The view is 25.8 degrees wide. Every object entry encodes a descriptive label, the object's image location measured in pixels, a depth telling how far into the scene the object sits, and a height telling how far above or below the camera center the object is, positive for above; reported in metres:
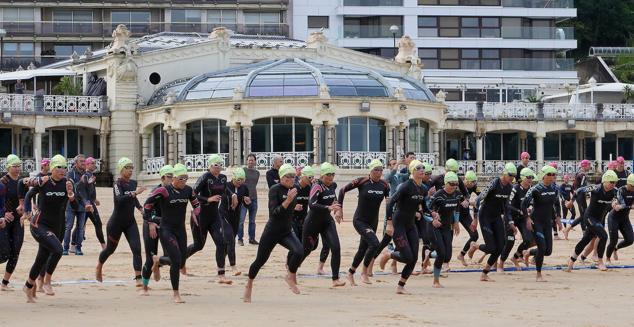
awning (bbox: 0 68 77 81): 56.72 +4.07
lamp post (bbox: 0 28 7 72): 72.91 +6.58
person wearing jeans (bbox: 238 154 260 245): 28.12 -0.55
